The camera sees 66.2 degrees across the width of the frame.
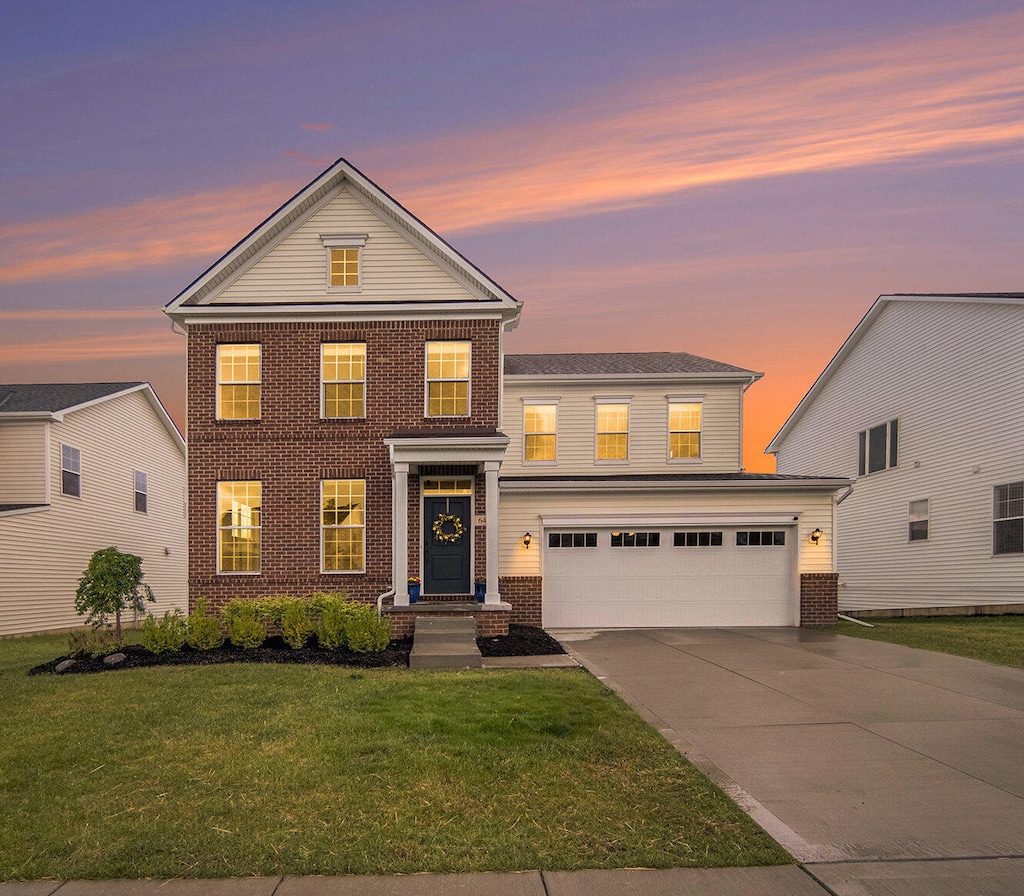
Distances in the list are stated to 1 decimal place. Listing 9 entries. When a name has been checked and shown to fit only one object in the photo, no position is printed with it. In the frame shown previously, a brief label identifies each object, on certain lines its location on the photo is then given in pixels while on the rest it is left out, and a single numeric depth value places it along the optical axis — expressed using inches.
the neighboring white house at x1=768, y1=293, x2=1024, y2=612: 851.4
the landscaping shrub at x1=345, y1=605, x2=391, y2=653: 559.2
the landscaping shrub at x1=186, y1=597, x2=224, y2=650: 573.9
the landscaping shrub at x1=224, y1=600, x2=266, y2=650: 579.8
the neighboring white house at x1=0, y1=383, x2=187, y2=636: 887.1
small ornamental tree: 650.8
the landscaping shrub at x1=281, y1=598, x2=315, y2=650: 581.6
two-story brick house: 706.2
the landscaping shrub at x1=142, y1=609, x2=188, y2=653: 561.6
